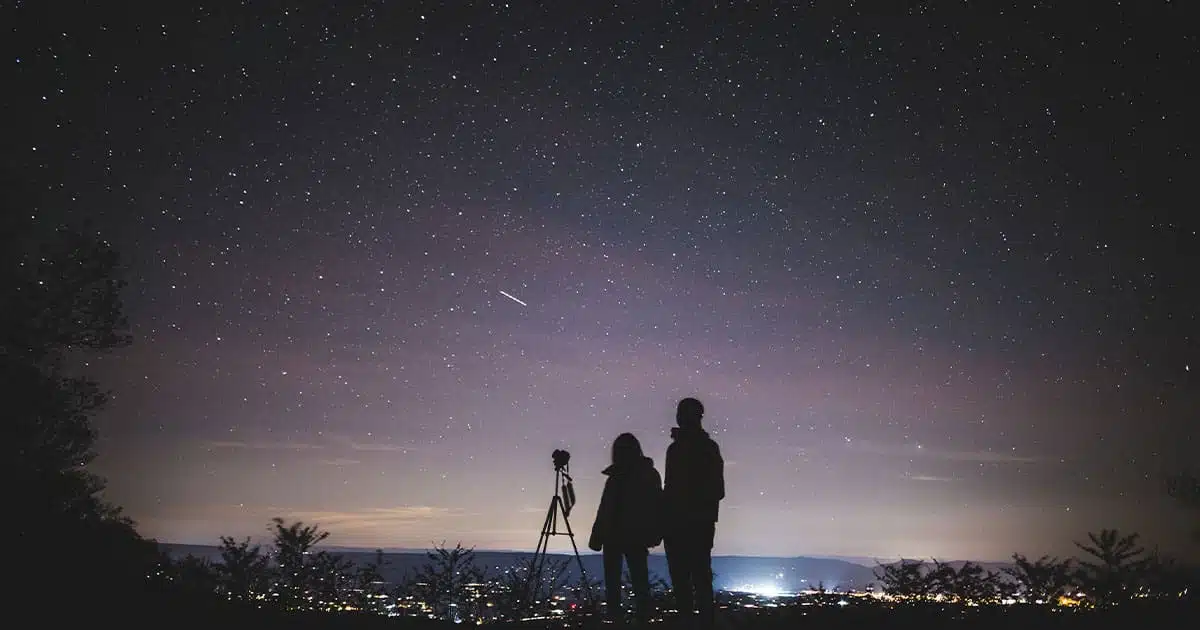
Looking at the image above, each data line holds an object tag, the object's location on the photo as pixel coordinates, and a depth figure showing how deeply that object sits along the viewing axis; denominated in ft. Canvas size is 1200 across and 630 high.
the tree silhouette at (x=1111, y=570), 37.83
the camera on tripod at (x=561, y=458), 29.73
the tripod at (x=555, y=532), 30.35
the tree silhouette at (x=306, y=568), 36.09
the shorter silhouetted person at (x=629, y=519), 23.91
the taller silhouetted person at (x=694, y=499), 21.97
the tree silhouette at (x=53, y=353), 43.37
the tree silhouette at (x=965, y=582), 39.42
